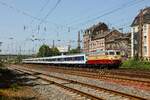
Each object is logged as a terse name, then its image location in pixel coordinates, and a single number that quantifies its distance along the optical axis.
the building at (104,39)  105.29
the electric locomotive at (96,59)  45.99
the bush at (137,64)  48.37
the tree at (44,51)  127.16
